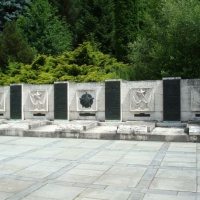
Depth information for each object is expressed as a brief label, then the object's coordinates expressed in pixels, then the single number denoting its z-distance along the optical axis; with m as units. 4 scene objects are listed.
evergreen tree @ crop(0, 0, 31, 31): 31.08
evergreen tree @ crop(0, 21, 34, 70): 23.42
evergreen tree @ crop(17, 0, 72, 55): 28.09
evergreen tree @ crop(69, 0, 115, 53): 31.97
